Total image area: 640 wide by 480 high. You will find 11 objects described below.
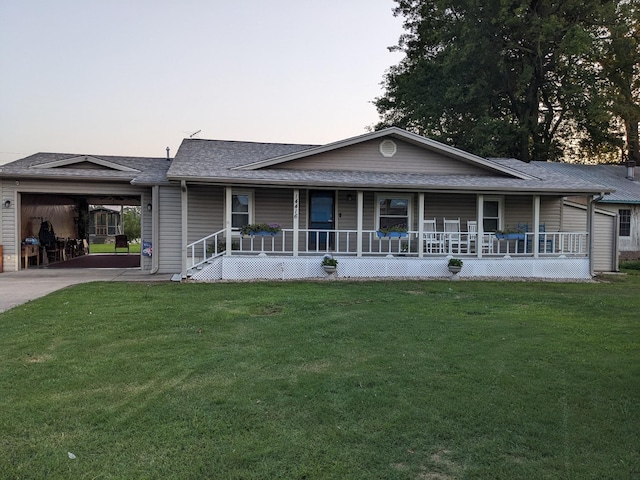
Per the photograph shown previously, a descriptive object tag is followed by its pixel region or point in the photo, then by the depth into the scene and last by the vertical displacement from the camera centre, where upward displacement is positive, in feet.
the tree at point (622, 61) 74.69 +29.63
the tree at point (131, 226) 105.70 +0.14
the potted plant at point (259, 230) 38.34 -0.24
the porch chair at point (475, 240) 42.75 -1.17
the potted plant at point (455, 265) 39.55 -3.19
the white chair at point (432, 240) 42.09 -1.12
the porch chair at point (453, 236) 40.96 -0.74
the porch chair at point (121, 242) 69.26 -2.31
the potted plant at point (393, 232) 39.47 -0.37
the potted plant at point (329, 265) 38.19 -3.12
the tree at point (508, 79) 76.43 +27.10
